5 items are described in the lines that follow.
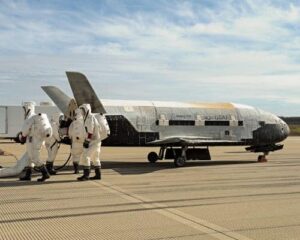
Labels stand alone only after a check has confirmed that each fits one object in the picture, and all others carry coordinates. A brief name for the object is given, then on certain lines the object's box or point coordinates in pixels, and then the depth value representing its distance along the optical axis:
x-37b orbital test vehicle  17.67
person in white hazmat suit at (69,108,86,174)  13.84
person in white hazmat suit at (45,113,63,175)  15.19
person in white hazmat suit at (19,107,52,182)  13.04
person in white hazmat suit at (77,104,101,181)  13.63
